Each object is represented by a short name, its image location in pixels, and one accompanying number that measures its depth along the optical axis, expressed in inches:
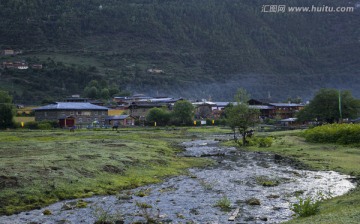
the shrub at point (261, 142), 2957.7
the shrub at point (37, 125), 4778.5
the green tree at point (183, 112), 5856.3
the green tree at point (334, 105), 4840.1
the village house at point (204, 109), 7598.4
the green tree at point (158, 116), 5871.6
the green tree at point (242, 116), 3238.2
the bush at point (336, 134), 2733.8
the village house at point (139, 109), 6889.8
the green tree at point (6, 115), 4534.5
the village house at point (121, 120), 5923.7
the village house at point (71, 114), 5497.5
